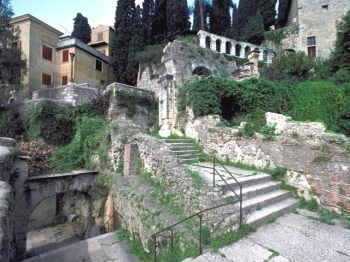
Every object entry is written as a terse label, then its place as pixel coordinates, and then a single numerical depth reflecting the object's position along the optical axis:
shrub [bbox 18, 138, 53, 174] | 8.69
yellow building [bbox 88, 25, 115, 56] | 29.69
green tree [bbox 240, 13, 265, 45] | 25.33
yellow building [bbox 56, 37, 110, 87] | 22.84
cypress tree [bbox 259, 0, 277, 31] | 28.92
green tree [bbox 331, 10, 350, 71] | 16.72
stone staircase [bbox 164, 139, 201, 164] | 8.52
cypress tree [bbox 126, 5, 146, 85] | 21.80
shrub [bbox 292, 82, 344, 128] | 10.97
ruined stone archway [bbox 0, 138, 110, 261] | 7.27
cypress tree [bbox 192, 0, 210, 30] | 27.49
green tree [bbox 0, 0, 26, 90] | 16.28
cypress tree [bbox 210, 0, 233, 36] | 27.81
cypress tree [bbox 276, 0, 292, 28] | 30.70
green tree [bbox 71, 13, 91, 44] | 32.84
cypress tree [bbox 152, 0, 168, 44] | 25.12
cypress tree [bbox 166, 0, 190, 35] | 23.09
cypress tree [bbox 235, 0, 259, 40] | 30.19
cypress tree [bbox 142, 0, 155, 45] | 24.50
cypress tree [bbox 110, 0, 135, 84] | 22.59
